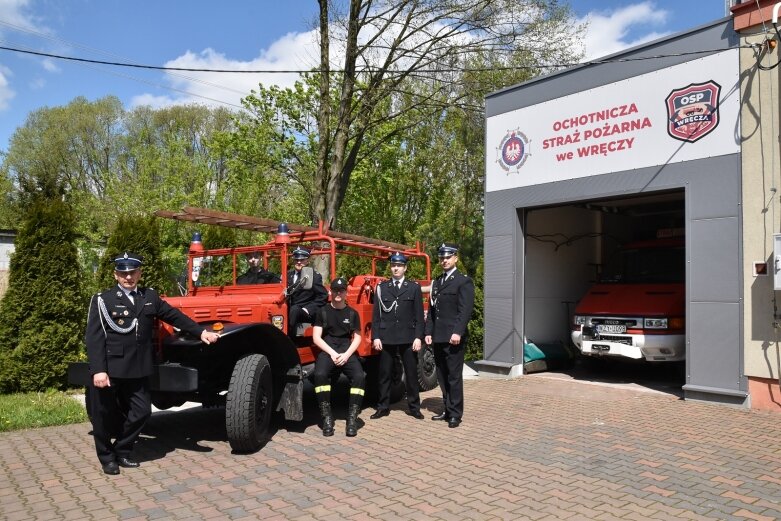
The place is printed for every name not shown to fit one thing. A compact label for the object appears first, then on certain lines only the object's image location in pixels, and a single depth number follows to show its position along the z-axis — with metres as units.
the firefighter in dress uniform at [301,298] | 6.41
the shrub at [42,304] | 8.55
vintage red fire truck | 5.32
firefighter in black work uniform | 6.26
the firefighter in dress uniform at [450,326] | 6.62
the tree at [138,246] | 10.17
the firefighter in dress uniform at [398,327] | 6.96
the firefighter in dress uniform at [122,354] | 4.89
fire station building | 7.33
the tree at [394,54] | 14.20
